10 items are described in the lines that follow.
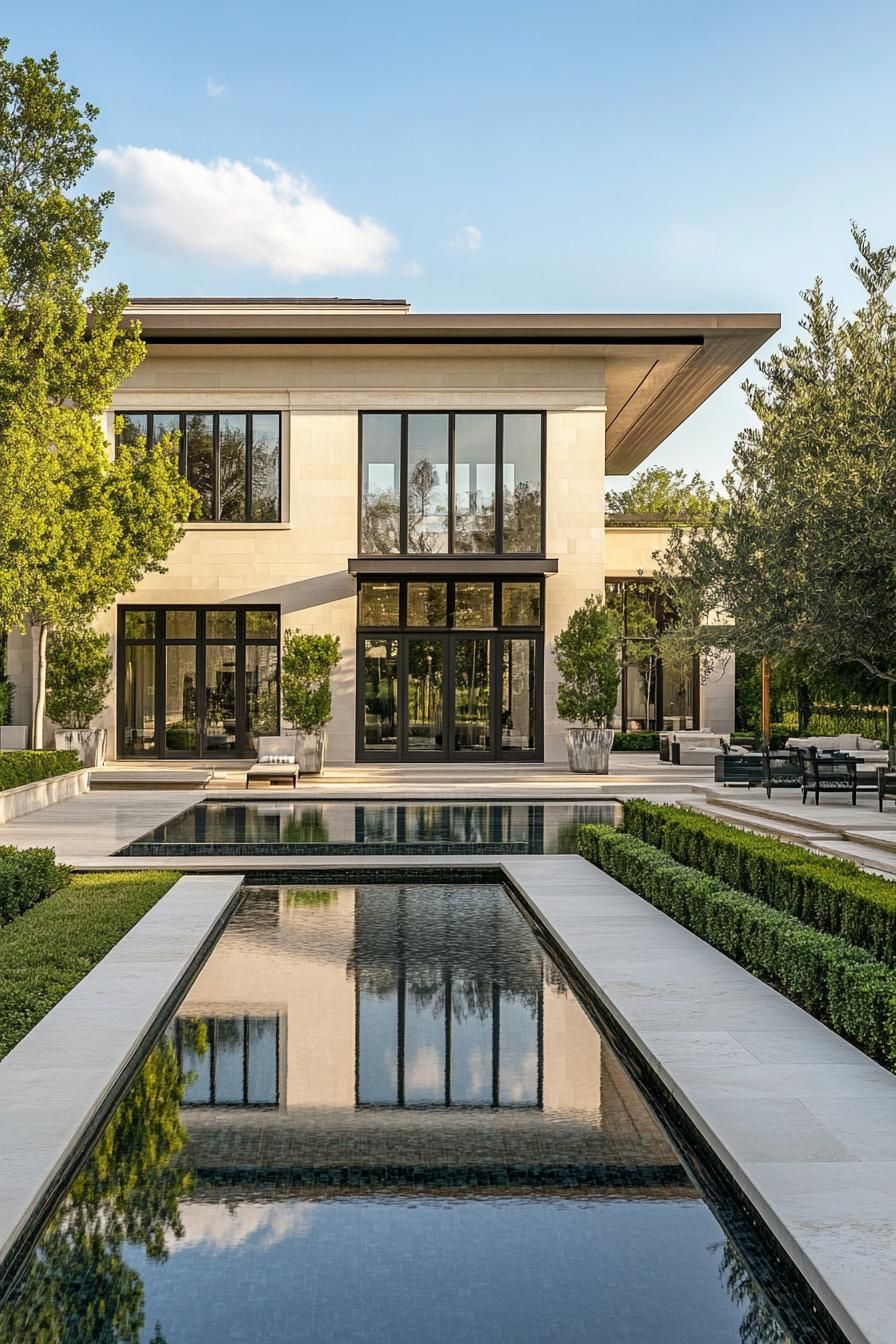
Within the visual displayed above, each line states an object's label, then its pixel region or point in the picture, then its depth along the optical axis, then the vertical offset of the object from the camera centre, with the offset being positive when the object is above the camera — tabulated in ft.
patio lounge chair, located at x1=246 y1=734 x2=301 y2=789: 77.61 -4.09
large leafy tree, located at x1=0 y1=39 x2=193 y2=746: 66.23 +17.85
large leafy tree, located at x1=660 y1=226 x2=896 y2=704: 47.78 +7.79
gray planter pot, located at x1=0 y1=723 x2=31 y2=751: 89.61 -3.01
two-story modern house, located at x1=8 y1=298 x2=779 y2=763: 93.09 +13.23
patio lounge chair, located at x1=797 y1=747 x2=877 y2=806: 59.62 -3.68
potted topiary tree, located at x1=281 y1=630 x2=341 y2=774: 85.15 +0.47
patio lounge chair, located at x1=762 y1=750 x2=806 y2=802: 66.80 -4.03
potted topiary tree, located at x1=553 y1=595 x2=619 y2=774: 86.69 +1.27
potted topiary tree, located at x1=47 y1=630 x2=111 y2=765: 87.54 +0.84
